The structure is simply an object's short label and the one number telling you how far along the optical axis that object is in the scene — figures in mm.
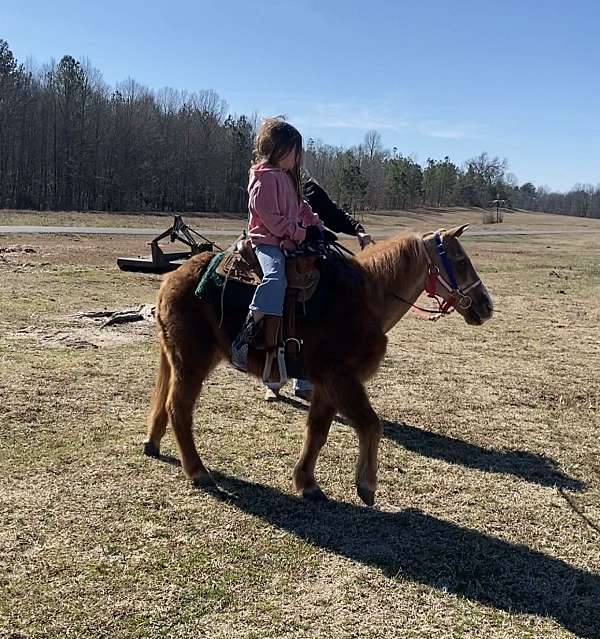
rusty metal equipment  13297
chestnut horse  4238
